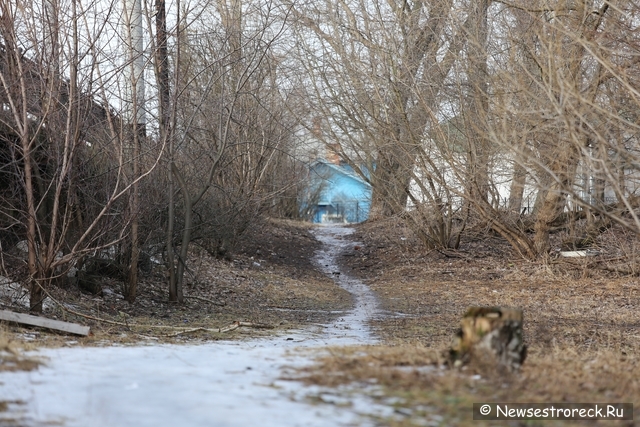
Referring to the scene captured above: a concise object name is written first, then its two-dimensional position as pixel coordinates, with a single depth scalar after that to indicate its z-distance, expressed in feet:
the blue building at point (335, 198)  265.54
